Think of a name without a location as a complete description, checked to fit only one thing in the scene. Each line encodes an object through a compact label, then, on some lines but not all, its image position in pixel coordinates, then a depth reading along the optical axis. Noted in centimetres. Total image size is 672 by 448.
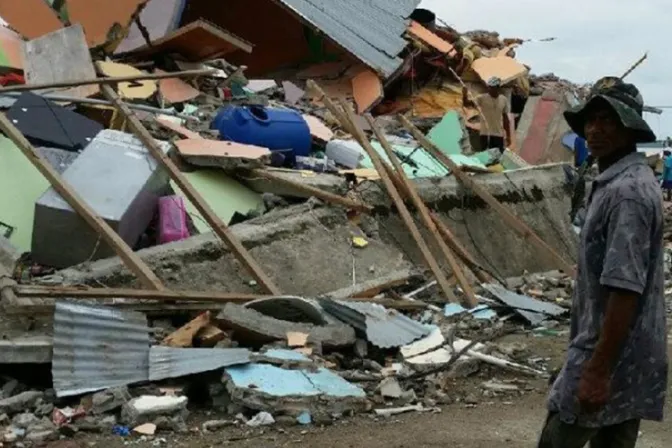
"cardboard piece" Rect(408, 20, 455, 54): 1402
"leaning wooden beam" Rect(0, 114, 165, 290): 540
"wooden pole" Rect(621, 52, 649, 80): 897
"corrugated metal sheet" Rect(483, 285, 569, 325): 700
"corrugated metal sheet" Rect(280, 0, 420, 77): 1254
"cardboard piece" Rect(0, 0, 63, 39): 1026
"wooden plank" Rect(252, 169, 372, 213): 729
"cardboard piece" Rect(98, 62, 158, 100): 884
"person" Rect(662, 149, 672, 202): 1844
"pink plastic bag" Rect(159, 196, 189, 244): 637
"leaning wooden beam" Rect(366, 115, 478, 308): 711
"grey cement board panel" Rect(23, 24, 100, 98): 870
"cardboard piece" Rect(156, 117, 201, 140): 774
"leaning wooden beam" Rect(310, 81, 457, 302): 712
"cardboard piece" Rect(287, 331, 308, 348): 516
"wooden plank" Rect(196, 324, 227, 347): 493
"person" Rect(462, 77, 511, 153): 1207
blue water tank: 793
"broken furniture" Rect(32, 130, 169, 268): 576
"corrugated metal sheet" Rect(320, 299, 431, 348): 555
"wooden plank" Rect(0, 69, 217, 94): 650
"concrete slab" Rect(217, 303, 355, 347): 510
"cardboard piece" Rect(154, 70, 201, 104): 955
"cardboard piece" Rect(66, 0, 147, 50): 1025
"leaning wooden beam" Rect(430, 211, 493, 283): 780
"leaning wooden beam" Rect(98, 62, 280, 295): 593
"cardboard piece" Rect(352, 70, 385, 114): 1238
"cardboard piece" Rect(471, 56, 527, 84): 1390
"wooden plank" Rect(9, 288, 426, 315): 492
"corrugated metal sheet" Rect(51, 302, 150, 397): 449
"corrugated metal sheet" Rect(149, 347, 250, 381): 460
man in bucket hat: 240
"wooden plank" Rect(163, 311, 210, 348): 491
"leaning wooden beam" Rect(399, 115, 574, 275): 837
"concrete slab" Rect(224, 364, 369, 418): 442
